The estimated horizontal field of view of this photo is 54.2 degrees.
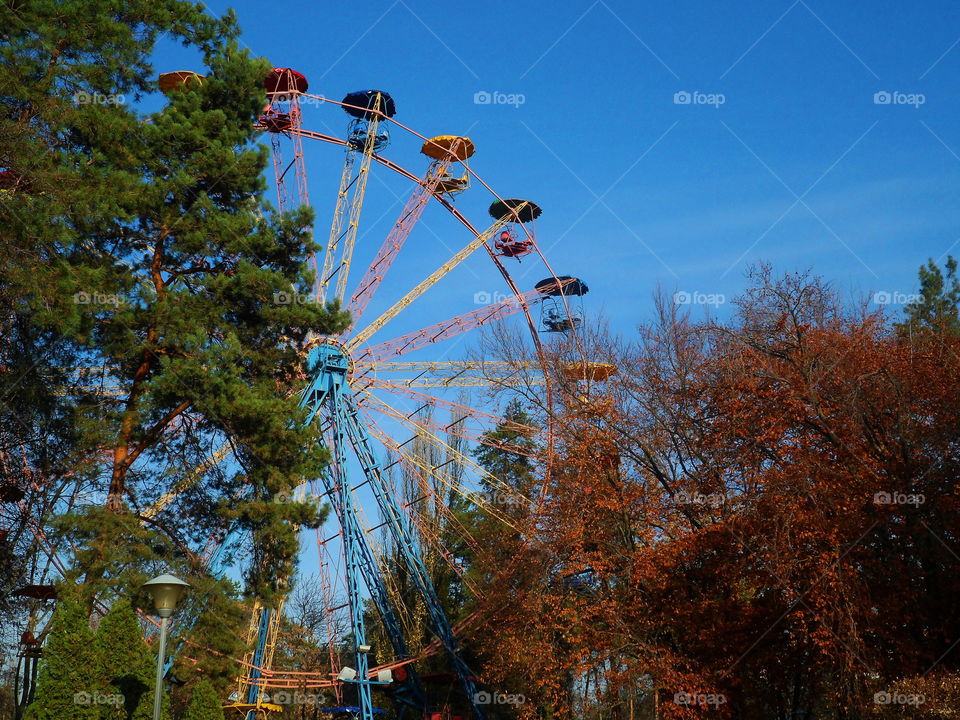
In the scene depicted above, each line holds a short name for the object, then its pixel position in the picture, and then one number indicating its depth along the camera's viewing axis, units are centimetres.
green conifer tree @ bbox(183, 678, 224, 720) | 1627
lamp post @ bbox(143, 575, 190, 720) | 1138
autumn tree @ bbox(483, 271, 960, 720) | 1545
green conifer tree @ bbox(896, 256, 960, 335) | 3173
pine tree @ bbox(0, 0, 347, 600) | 1506
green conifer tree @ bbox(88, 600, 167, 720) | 1362
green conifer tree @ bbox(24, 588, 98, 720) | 1308
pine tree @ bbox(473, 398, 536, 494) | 2283
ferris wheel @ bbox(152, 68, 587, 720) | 2209
